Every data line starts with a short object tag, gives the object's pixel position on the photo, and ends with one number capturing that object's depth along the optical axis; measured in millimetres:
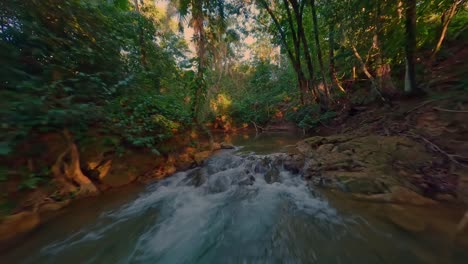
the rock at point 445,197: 2207
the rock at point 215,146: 6684
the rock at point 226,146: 7130
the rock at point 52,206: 2724
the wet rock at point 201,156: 5206
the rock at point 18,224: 2227
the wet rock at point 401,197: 2264
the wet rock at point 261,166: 4316
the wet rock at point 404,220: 1925
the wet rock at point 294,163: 4000
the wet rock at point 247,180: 3835
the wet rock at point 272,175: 3863
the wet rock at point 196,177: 4066
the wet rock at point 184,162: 4891
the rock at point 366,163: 2725
